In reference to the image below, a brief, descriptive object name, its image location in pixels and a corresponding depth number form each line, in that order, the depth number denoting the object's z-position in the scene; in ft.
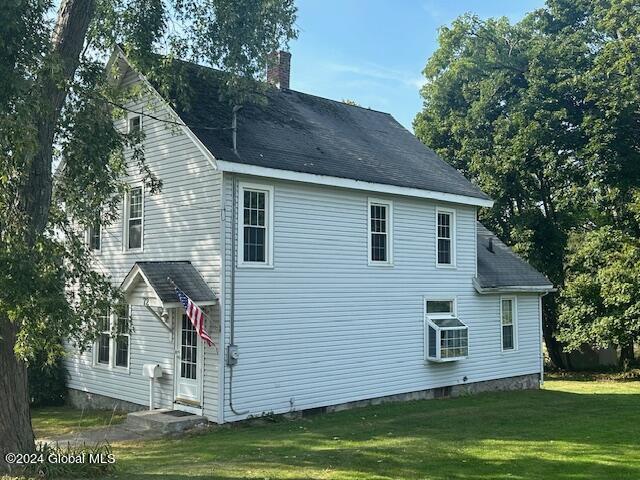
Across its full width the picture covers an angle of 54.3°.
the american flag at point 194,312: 38.88
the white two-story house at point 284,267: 41.63
